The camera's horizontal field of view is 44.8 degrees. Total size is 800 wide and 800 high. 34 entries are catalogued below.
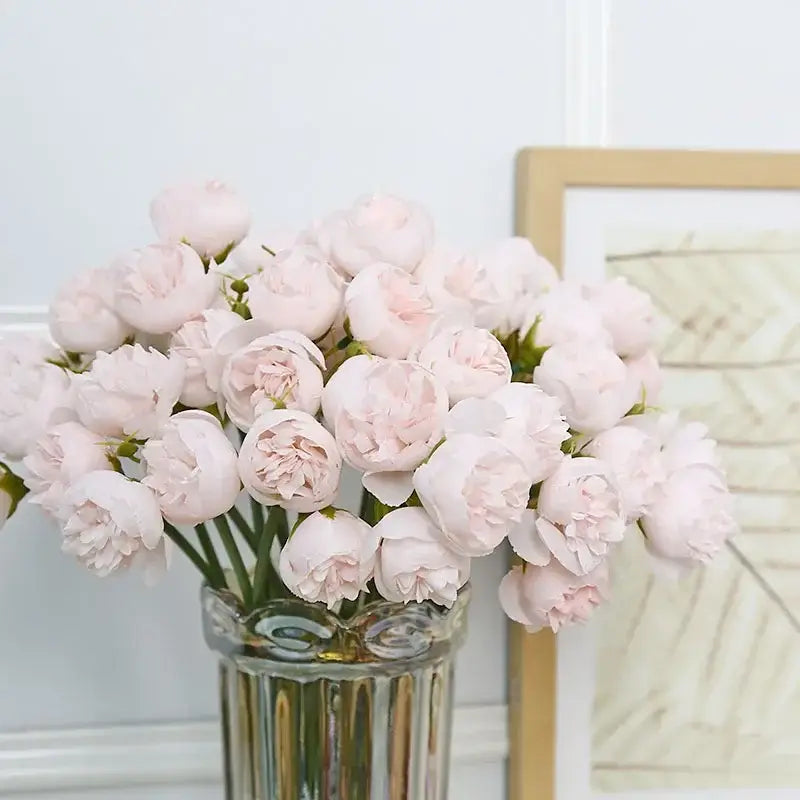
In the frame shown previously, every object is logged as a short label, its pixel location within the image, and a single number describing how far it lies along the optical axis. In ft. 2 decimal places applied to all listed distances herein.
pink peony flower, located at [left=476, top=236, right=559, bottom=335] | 2.15
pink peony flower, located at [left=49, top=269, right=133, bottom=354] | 2.00
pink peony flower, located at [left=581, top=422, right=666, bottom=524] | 1.95
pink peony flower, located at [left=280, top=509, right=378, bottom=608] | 1.77
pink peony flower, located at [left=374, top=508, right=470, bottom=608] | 1.75
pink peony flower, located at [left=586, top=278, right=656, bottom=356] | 2.24
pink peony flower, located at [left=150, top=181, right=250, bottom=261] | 2.04
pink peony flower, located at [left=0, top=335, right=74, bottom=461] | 1.93
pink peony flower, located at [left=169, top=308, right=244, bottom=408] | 1.89
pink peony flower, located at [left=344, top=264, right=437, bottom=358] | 1.85
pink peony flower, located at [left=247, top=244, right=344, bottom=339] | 1.85
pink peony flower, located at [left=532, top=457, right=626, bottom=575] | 1.80
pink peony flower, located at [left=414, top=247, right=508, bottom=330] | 2.01
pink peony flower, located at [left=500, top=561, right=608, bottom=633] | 2.03
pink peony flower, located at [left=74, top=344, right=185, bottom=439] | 1.82
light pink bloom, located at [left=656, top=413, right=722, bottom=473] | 2.09
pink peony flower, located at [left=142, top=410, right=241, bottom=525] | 1.76
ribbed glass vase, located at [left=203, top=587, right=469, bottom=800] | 2.03
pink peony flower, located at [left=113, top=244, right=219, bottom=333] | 1.91
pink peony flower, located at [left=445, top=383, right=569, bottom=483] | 1.75
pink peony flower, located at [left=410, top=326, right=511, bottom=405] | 1.83
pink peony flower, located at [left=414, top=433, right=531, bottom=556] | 1.66
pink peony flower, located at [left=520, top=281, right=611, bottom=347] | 2.09
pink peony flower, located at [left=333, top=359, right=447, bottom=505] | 1.70
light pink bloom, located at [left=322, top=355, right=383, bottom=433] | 1.75
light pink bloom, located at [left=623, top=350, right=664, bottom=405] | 2.33
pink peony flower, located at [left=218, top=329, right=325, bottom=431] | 1.77
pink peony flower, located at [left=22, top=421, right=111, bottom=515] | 1.83
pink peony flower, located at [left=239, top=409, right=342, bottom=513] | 1.71
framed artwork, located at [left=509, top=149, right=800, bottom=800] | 2.79
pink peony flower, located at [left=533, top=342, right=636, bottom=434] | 1.96
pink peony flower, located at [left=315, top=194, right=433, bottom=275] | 1.98
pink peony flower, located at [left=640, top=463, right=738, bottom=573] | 2.02
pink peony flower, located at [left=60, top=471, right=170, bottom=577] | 1.76
